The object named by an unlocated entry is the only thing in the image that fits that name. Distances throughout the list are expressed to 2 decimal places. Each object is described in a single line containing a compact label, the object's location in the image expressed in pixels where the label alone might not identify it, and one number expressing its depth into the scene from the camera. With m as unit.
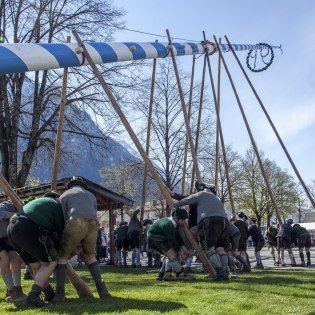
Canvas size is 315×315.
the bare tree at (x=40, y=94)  18.97
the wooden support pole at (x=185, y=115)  9.34
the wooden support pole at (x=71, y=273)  5.90
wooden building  14.95
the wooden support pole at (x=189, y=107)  12.12
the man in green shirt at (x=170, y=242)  8.32
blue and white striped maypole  6.34
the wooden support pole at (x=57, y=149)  8.58
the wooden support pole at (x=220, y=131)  12.51
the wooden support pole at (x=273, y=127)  12.12
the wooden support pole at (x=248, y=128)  12.47
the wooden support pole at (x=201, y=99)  12.41
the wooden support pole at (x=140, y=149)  7.93
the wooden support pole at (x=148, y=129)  11.79
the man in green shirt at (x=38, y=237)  5.35
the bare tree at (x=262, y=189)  44.50
